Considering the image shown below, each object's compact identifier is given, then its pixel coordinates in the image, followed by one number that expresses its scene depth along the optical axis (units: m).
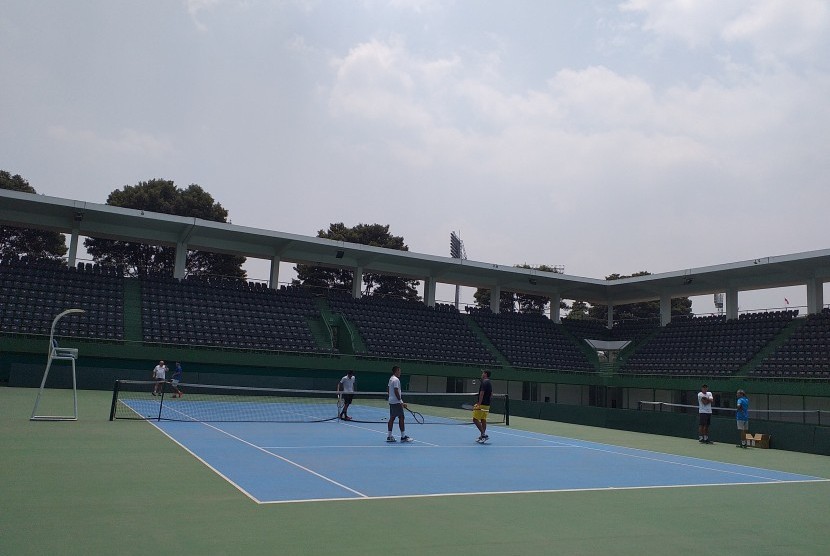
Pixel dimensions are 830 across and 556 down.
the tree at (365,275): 70.88
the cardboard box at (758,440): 21.72
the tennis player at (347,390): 23.69
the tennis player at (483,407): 17.89
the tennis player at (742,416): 21.66
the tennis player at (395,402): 17.06
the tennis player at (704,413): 22.39
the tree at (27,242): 60.91
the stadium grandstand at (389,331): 35.31
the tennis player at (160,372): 29.53
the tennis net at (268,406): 23.48
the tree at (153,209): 61.12
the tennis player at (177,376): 32.06
